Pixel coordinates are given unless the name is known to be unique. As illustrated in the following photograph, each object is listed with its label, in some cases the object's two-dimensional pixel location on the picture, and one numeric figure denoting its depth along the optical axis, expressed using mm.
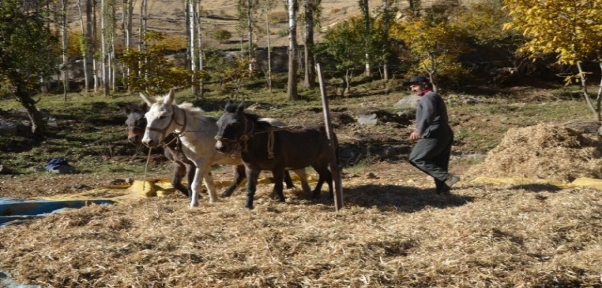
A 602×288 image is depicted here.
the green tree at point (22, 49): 15445
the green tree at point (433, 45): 28125
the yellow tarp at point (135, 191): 9250
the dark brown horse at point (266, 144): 7504
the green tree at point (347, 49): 30812
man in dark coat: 8281
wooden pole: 7520
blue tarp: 7898
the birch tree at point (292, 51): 24109
